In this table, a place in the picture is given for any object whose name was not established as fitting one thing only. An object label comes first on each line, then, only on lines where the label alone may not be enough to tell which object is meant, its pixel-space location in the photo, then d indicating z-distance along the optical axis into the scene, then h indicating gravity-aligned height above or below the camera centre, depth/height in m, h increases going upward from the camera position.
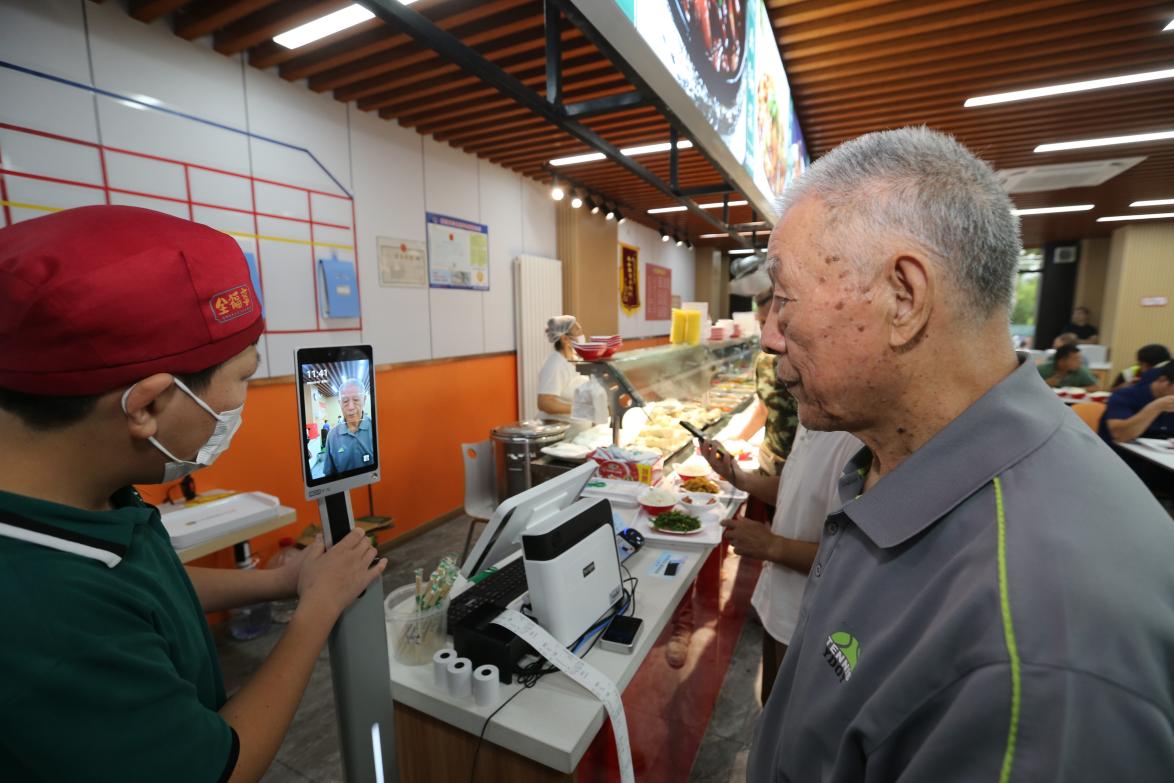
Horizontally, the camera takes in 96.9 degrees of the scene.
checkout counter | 1.27 -1.07
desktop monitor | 1.54 -0.61
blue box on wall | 4.00 +0.24
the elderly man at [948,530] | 0.53 -0.26
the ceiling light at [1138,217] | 9.48 +1.84
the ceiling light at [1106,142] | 5.20 +1.80
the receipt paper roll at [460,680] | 1.33 -0.92
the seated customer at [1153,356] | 5.37 -0.41
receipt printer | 1.38 -0.69
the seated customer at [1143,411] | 4.46 -0.82
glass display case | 3.34 -0.57
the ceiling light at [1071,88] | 3.95 +1.80
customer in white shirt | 1.74 -0.77
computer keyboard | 1.56 -0.87
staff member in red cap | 0.67 -0.25
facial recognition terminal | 1.08 -0.38
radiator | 6.20 +0.05
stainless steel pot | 3.36 -0.85
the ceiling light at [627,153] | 5.09 +1.67
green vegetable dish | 2.23 -0.88
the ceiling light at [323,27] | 2.92 +1.69
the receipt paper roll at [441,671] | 1.36 -0.92
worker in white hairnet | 4.45 -0.47
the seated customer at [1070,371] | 6.95 -0.72
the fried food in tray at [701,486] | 2.75 -0.89
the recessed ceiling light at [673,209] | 7.92 +1.70
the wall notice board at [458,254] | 5.10 +0.67
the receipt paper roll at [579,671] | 1.26 -0.89
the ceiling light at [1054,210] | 8.59 +1.78
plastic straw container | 1.48 -0.90
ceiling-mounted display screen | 1.62 +1.08
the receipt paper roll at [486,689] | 1.30 -0.92
